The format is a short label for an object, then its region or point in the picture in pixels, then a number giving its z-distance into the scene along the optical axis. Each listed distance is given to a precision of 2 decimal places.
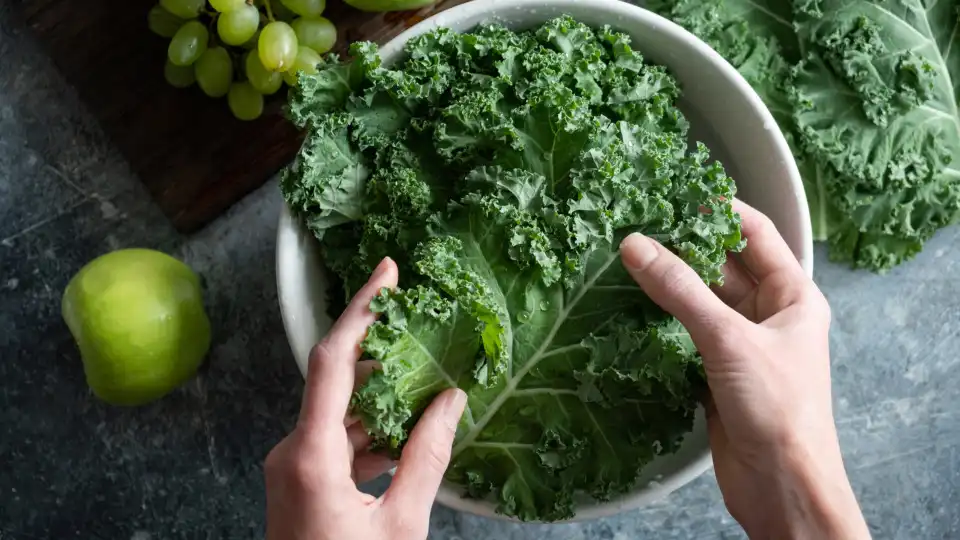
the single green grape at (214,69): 0.67
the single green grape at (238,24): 0.65
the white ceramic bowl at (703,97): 0.61
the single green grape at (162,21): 0.68
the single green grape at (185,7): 0.66
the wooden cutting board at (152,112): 0.70
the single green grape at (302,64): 0.65
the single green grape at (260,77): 0.66
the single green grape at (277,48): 0.64
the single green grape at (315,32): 0.66
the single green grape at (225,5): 0.64
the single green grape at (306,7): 0.66
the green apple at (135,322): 0.67
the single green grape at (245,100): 0.67
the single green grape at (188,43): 0.66
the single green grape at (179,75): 0.69
